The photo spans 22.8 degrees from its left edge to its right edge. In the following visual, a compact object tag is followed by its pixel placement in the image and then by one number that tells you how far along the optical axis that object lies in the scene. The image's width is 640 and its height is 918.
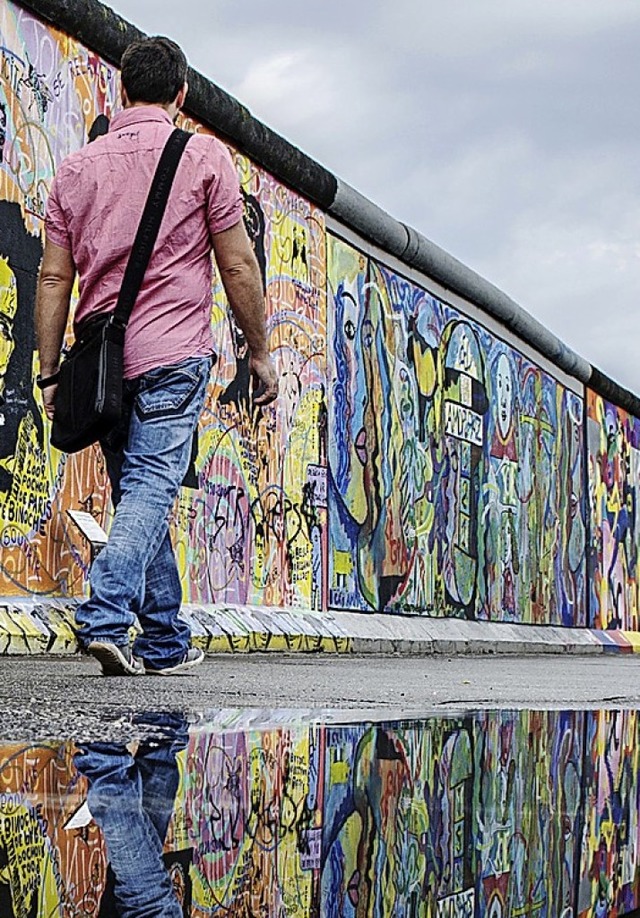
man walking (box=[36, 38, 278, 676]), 4.77
